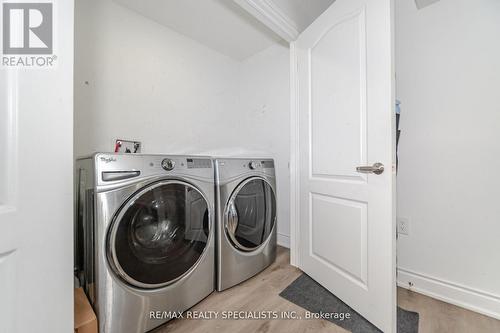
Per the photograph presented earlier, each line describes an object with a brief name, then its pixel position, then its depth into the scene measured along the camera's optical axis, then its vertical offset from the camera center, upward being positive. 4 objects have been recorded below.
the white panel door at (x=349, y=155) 0.97 +0.07
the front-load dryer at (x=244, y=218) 1.28 -0.37
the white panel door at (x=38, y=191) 0.61 -0.08
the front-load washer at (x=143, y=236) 0.85 -0.35
